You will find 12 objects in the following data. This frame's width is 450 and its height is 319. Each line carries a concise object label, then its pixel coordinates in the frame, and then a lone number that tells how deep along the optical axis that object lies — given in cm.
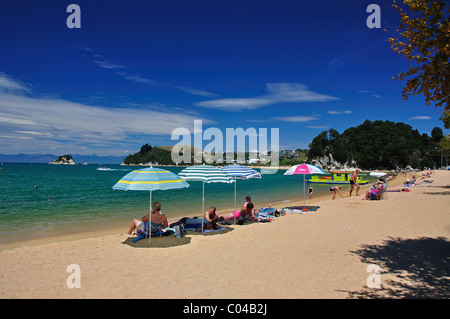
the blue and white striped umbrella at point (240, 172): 1091
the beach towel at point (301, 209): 1423
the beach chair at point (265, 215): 1177
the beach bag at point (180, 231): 868
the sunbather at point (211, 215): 1056
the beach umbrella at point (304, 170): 1300
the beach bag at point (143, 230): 846
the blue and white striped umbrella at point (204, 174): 895
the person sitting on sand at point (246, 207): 1171
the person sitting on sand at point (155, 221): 858
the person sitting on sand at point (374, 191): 1664
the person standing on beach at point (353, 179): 2022
